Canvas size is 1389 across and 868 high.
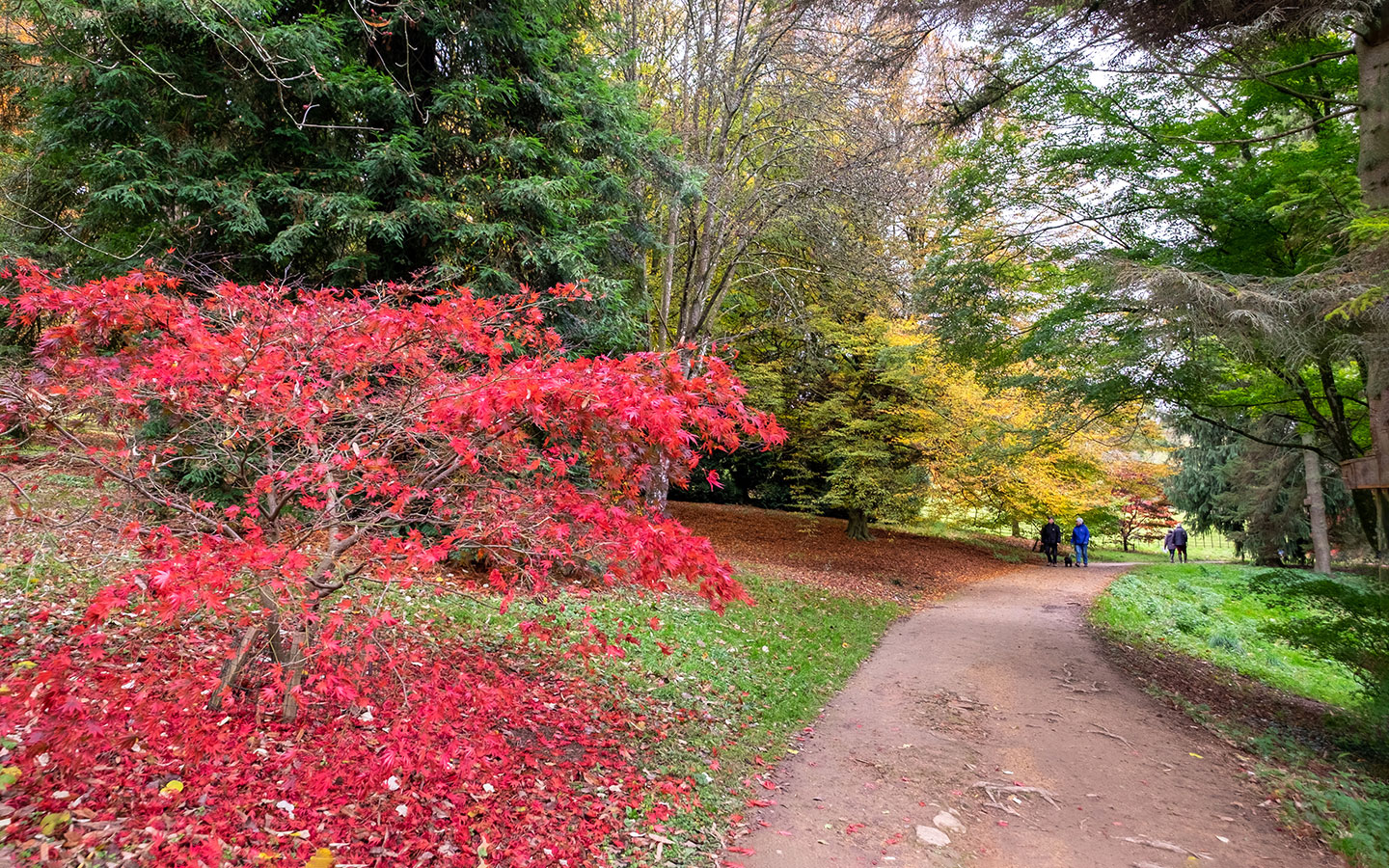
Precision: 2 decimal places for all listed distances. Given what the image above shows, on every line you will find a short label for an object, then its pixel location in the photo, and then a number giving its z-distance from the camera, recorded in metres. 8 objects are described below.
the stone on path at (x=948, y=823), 4.00
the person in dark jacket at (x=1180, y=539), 23.69
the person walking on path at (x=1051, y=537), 19.41
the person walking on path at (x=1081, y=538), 19.52
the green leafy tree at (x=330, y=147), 6.97
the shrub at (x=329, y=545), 2.97
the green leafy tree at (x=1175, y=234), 5.64
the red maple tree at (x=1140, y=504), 21.70
